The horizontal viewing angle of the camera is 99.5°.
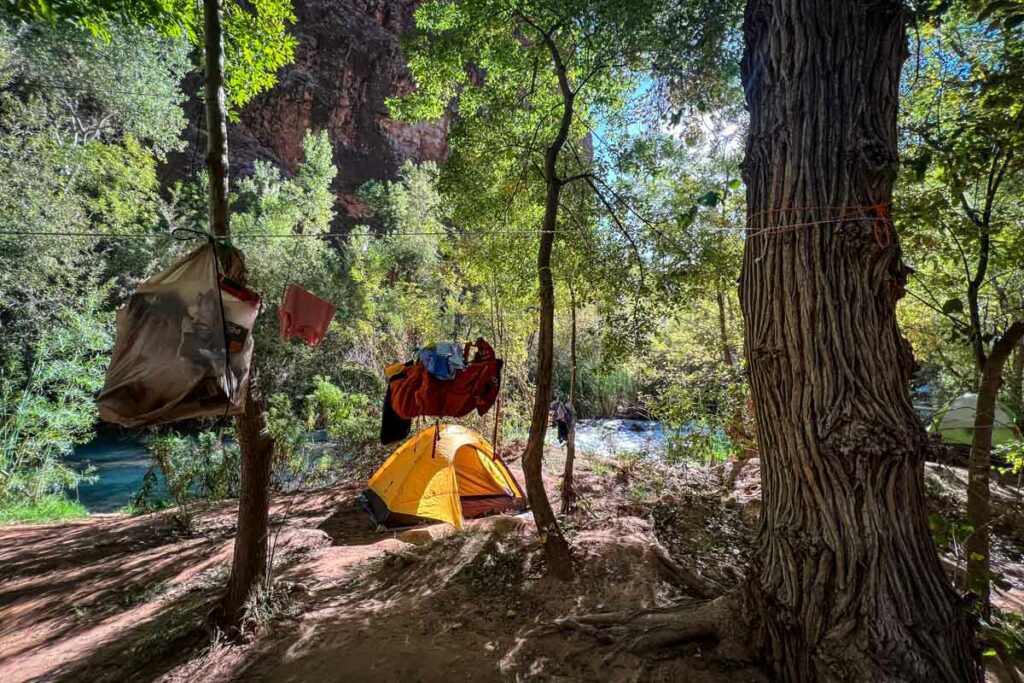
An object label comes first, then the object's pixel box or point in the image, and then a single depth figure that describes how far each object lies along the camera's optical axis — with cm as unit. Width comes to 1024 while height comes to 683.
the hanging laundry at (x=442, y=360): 306
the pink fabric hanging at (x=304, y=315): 282
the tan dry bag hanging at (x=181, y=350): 152
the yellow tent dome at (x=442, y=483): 435
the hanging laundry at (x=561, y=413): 489
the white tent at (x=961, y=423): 595
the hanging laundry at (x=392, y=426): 349
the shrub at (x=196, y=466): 588
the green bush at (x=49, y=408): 623
